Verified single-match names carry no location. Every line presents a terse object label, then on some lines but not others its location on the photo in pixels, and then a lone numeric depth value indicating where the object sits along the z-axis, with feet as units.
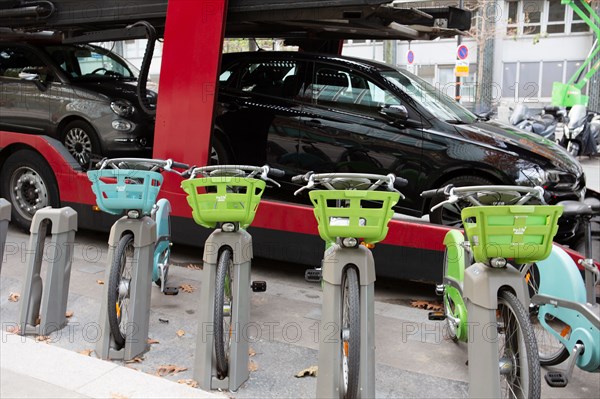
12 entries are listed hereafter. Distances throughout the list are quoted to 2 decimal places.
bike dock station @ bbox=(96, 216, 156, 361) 13.09
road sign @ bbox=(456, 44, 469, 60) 54.98
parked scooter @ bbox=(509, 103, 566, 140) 52.85
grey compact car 23.08
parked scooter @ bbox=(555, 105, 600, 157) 50.08
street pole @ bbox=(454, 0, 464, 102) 68.46
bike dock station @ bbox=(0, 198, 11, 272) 14.90
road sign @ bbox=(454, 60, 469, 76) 54.94
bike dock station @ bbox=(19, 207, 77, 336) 14.42
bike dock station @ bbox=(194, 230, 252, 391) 11.86
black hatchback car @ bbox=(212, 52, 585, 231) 17.90
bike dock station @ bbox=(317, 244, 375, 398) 10.62
